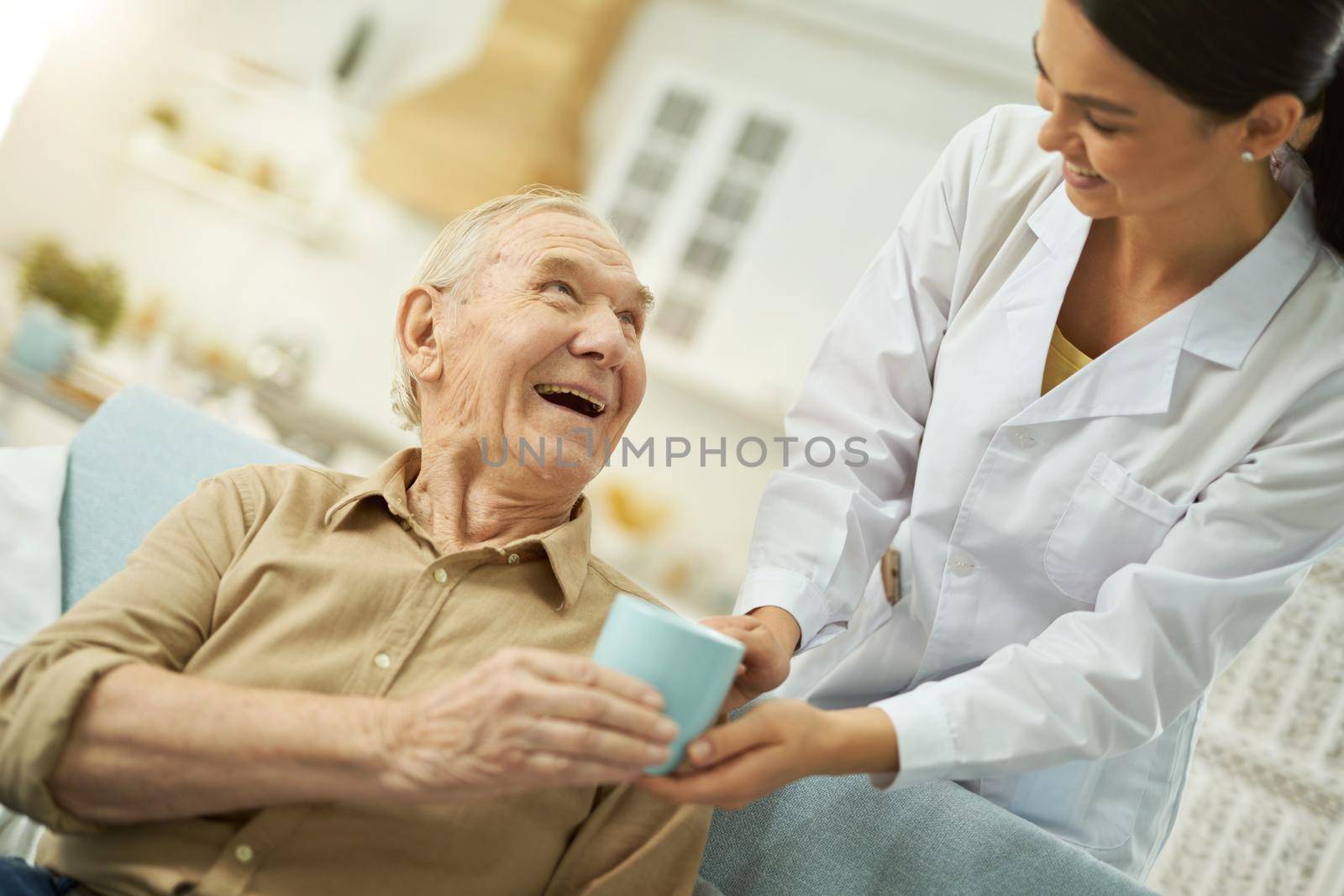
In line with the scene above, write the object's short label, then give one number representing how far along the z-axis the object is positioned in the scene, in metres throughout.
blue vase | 3.63
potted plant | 3.65
